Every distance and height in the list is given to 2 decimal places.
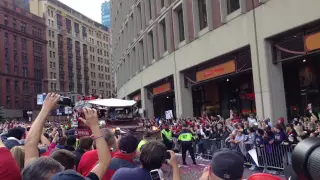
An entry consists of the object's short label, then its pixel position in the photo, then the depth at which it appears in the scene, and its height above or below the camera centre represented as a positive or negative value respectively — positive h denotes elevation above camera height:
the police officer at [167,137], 16.70 -0.78
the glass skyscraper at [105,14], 183.75 +55.44
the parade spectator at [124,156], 4.43 -0.41
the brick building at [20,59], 69.94 +14.00
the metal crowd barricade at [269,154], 12.11 -1.34
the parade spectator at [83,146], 5.58 -0.34
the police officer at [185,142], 15.75 -0.98
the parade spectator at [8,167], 3.13 -0.34
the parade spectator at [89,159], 4.69 -0.45
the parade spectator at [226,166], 2.61 -0.35
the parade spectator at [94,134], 3.69 -0.13
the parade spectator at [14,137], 5.95 -0.18
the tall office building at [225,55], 17.33 +3.78
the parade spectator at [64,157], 4.10 -0.36
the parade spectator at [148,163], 3.55 -0.41
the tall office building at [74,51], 91.12 +21.17
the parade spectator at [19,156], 4.15 -0.33
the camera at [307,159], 1.68 -0.21
